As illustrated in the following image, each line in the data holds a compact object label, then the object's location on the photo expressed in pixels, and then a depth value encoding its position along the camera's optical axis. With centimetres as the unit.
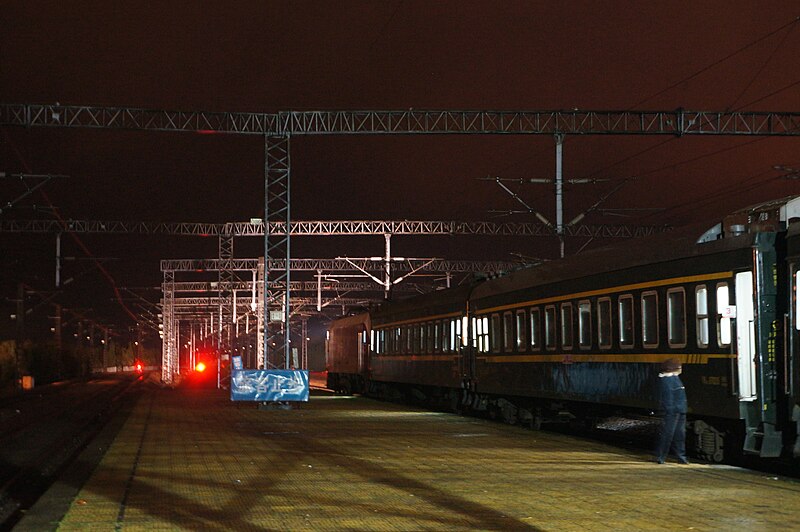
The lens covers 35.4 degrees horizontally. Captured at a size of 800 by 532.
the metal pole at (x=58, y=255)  6372
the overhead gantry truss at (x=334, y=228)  6303
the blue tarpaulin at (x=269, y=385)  3653
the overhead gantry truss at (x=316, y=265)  7869
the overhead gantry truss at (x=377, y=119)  3634
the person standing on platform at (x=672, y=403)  1745
